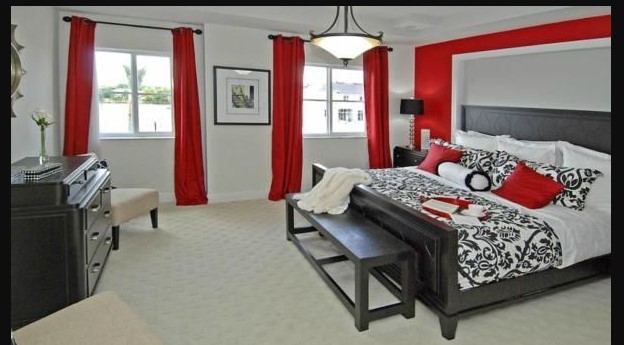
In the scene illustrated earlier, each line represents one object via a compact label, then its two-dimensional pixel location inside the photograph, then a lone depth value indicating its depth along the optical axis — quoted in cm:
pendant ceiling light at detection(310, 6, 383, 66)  315
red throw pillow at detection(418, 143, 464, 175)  422
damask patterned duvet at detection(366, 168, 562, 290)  232
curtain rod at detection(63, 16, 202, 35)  446
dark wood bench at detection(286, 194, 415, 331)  234
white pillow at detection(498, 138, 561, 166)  371
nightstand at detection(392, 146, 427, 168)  560
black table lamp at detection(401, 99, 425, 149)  587
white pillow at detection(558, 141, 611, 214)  306
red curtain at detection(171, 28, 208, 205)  499
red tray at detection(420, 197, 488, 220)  272
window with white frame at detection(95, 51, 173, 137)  495
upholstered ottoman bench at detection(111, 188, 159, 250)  358
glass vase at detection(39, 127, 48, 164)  286
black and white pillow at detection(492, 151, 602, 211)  303
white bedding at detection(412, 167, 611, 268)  266
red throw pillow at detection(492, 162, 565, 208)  305
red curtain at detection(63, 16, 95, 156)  450
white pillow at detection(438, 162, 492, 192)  358
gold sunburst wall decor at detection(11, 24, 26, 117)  288
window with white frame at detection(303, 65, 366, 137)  598
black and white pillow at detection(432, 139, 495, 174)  393
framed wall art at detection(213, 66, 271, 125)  526
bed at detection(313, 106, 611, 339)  228
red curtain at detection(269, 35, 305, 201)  545
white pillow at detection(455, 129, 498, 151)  433
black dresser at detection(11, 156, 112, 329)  228
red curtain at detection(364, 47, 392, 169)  596
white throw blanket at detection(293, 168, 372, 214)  333
